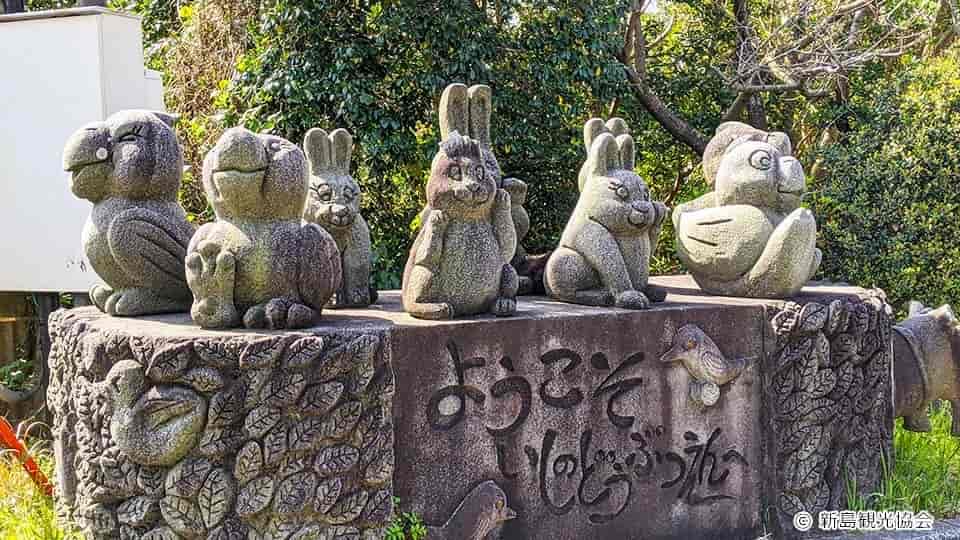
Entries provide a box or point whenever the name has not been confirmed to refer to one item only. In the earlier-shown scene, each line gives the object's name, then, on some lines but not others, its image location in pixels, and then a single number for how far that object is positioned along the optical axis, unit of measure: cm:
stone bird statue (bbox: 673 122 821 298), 503
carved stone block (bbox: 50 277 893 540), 388
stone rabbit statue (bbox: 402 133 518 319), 438
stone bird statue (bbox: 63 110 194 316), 448
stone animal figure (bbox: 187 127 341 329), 404
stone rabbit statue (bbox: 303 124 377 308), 489
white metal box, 659
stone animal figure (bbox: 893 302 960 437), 561
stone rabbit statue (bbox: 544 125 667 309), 494
